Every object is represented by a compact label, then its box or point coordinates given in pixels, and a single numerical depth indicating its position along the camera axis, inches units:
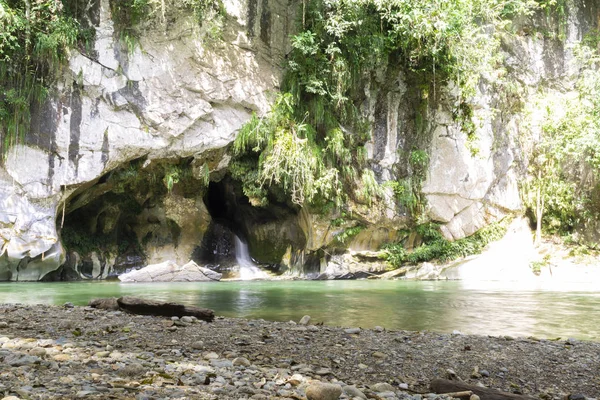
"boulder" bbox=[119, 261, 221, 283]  576.1
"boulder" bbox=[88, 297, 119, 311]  239.8
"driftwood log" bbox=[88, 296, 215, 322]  211.8
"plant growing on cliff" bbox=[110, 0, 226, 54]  531.5
